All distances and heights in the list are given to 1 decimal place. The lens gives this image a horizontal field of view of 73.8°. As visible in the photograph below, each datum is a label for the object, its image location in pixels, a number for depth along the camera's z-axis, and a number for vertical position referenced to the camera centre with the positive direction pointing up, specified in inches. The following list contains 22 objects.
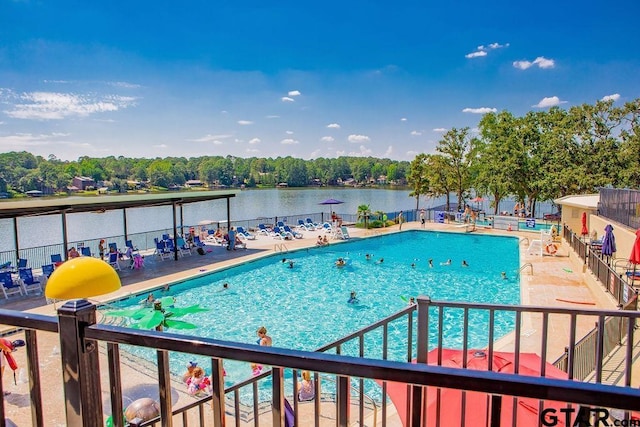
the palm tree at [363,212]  1064.8 -94.8
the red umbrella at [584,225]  697.0 -87.4
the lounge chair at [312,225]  1011.9 -120.8
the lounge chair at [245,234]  874.8 -120.0
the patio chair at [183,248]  717.4 -120.3
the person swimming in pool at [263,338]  310.1 -119.2
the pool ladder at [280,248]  754.2 -129.8
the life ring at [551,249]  708.0 -126.9
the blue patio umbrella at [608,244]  450.0 -76.3
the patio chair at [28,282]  486.6 -119.3
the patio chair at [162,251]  684.1 -119.7
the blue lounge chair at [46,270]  537.4 -116.0
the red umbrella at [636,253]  350.9 -67.1
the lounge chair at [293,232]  894.4 -121.9
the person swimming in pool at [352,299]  531.0 -155.9
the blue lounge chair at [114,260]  607.5 -117.6
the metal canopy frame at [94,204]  518.0 -36.5
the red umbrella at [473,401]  110.7 -62.8
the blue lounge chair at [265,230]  941.8 -121.5
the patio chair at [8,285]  474.3 -119.6
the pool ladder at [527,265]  606.1 -135.0
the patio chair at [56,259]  600.2 -115.8
